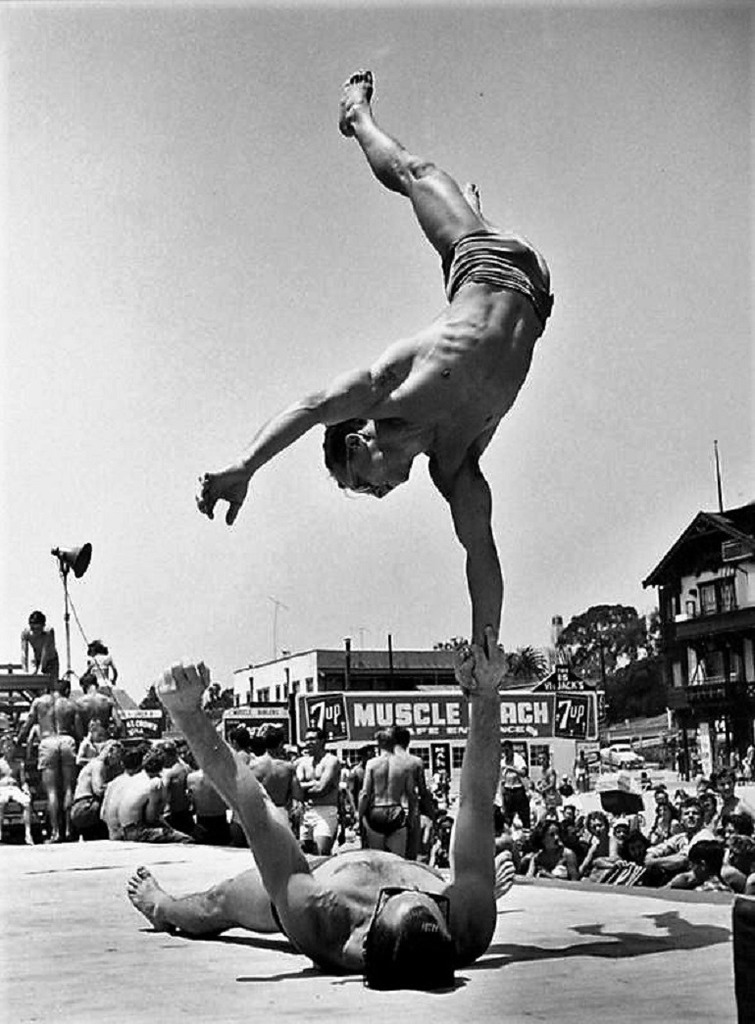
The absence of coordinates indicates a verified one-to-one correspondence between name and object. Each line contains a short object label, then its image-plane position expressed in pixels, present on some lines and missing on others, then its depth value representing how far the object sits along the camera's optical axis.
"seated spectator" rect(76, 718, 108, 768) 13.21
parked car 46.66
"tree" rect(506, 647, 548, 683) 96.50
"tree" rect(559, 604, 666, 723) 75.69
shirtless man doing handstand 5.09
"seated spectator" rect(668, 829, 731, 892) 8.88
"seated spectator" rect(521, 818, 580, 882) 11.09
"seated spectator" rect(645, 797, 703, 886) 9.68
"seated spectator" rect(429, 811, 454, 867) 11.88
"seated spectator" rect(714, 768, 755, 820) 11.60
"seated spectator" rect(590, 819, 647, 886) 9.98
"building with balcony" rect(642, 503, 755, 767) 37.19
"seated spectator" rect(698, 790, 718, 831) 12.36
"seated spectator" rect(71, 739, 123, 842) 12.31
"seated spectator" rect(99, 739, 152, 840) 11.31
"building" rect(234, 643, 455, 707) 61.19
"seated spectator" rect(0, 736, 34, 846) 13.18
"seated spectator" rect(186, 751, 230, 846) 11.18
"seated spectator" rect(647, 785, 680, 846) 13.16
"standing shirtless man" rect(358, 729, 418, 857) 9.97
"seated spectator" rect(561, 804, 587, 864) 11.49
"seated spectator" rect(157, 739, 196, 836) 11.55
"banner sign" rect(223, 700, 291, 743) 24.76
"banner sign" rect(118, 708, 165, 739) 17.36
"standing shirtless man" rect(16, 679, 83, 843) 13.13
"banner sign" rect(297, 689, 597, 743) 25.89
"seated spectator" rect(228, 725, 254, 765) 10.20
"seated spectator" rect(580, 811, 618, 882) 10.81
